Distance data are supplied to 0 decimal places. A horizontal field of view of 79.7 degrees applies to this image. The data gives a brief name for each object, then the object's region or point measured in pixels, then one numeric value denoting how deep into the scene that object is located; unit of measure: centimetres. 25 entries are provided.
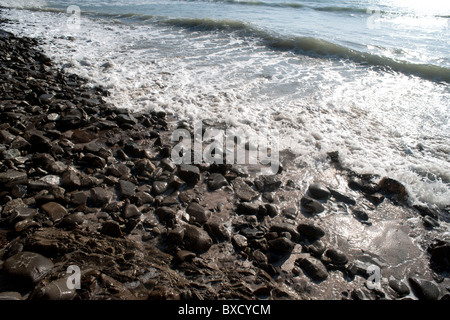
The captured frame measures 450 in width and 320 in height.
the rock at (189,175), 315
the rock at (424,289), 215
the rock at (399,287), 218
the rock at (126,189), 282
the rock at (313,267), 223
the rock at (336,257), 235
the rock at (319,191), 310
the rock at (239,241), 239
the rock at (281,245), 237
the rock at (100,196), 268
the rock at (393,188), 318
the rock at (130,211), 257
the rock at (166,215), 259
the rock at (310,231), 258
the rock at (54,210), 241
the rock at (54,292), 169
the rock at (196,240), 232
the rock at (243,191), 300
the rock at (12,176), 266
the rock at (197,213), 263
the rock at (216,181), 312
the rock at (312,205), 291
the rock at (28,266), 183
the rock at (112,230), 236
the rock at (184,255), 221
